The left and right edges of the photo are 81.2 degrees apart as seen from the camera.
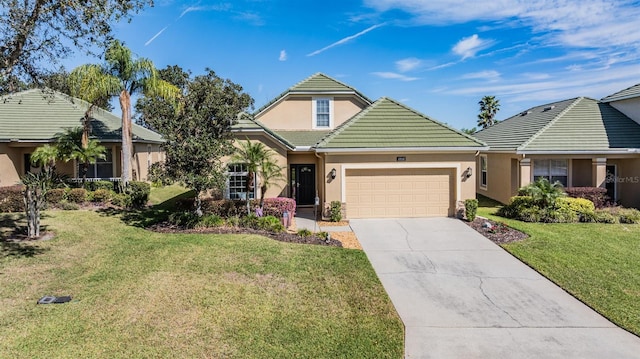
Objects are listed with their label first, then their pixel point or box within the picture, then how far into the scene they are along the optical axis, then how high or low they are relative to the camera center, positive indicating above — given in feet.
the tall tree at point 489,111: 132.87 +21.51
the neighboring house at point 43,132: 62.08 +7.54
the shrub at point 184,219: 43.02 -5.29
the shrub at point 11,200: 49.26 -3.23
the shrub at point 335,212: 48.98 -5.16
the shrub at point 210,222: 42.68 -5.51
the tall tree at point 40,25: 28.96 +12.32
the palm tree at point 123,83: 55.47 +14.14
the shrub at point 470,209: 47.83 -4.82
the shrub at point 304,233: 39.63 -6.41
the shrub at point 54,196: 51.34 -2.83
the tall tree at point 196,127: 40.52 +5.17
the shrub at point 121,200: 54.08 -3.72
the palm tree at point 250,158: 45.03 +1.86
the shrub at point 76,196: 52.70 -2.93
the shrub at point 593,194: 54.24 -3.47
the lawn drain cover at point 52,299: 23.67 -7.96
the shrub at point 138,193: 56.03 -2.79
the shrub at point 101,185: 59.41 -1.64
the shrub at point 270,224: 41.68 -5.75
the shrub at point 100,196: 53.93 -3.06
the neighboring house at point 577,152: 56.39 +2.81
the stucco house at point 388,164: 50.14 +1.13
